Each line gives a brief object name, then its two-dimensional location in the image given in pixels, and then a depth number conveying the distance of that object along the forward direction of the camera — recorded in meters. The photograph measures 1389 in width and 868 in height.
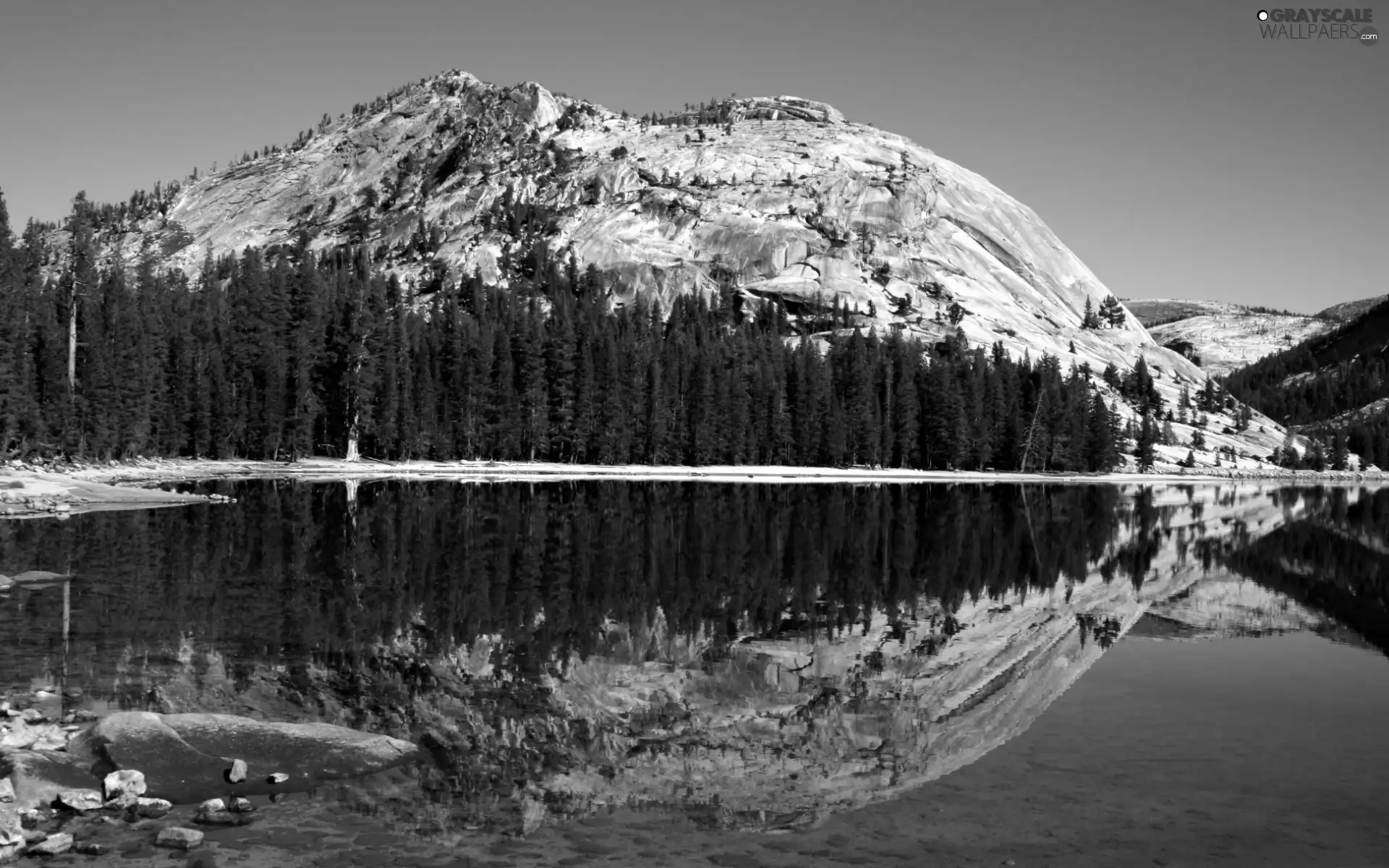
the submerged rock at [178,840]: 12.72
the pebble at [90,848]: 12.49
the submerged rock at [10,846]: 12.20
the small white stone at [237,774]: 15.02
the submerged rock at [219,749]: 15.05
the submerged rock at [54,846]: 12.34
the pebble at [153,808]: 13.80
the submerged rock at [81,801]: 13.70
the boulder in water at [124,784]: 14.15
